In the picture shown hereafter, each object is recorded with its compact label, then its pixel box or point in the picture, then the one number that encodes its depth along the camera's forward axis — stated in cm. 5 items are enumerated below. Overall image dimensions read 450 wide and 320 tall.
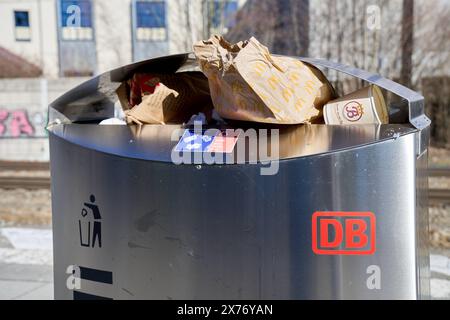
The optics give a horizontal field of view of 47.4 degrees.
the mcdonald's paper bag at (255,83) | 189
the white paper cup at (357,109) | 205
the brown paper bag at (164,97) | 233
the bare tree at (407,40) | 1450
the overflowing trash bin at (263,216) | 174
